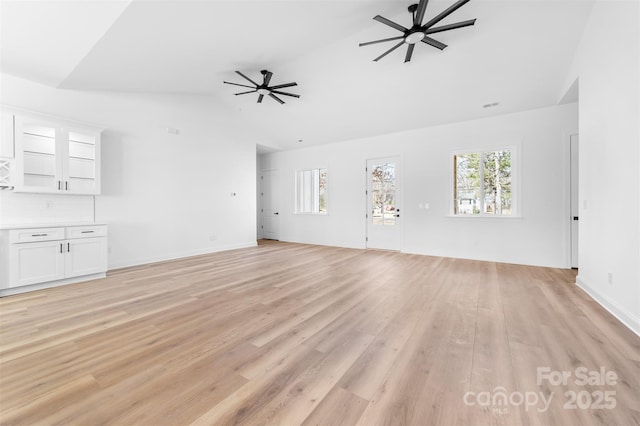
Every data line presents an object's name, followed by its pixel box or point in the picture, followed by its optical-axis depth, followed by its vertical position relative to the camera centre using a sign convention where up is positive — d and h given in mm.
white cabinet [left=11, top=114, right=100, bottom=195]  3678 +818
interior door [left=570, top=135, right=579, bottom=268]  4609 +201
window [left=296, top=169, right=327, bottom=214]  7887 +608
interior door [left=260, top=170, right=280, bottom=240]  8875 +173
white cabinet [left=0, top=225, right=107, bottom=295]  3293 -656
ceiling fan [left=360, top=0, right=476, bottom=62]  2695 +2137
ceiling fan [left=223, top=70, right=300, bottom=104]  4530 +2294
